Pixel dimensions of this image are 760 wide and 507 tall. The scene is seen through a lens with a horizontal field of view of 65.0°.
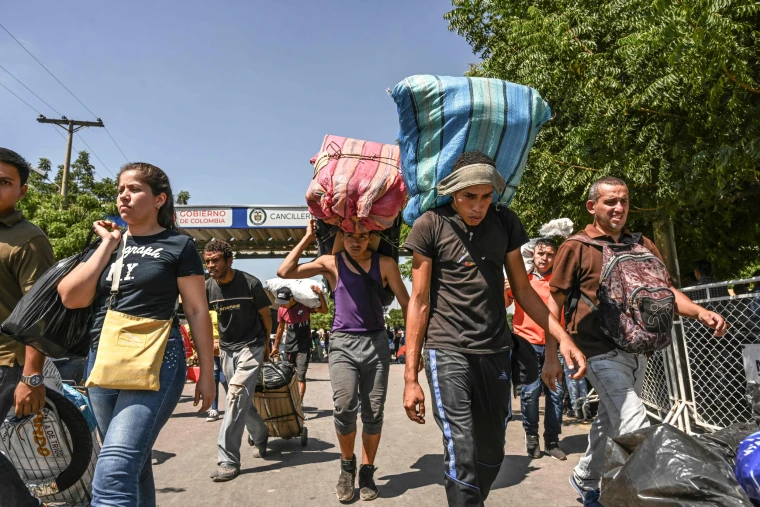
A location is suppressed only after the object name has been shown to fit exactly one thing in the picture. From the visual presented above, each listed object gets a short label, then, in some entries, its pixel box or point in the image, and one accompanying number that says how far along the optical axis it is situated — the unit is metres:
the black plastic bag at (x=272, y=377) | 6.13
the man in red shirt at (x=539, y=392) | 5.78
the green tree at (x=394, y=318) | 73.88
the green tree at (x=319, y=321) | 63.06
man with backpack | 3.47
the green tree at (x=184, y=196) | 45.91
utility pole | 27.00
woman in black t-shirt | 2.70
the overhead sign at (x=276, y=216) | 19.52
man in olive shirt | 3.14
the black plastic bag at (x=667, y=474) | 2.26
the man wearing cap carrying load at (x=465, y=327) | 3.07
